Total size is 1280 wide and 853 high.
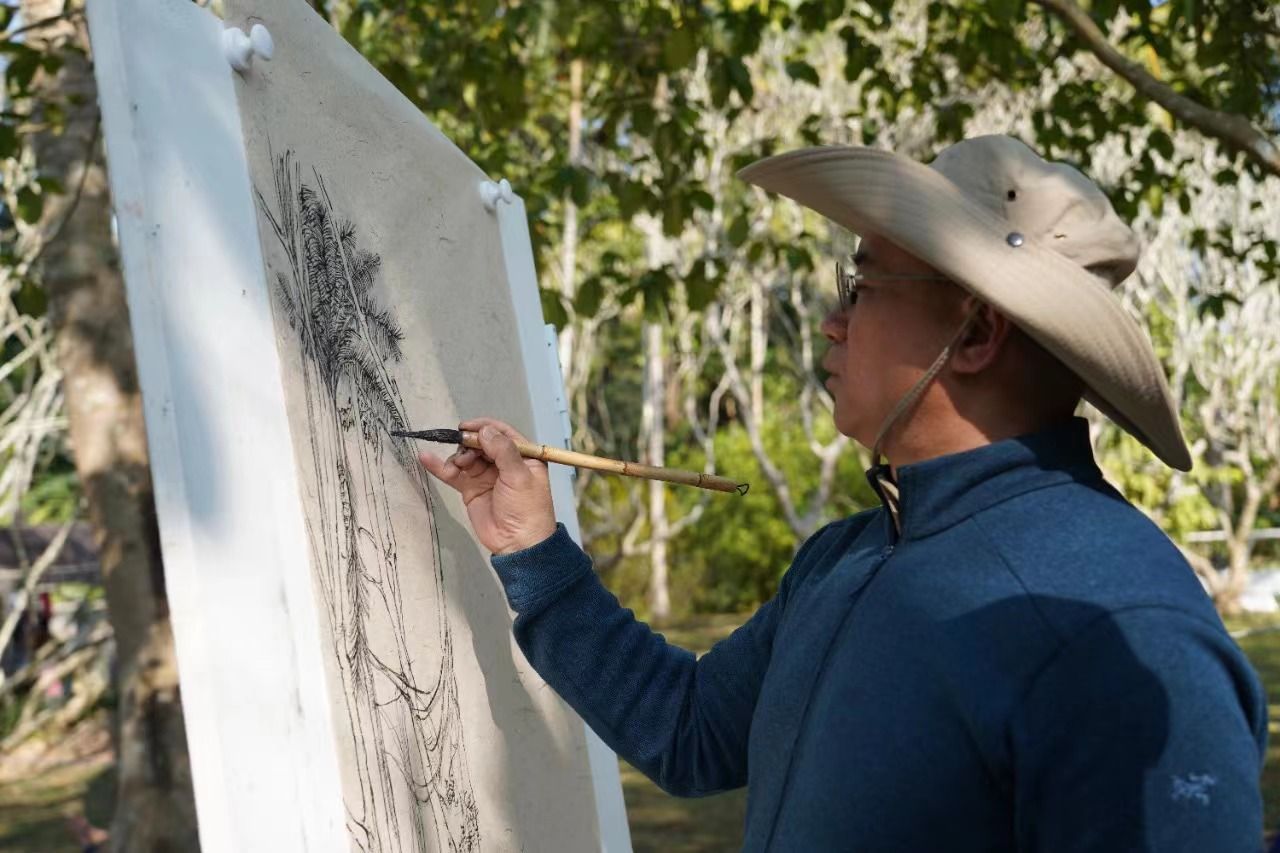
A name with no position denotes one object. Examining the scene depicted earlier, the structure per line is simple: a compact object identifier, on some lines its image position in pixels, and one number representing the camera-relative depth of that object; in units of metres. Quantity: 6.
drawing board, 1.08
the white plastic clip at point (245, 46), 1.24
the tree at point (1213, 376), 13.02
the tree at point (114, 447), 3.82
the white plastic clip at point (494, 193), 1.98
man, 1.13
